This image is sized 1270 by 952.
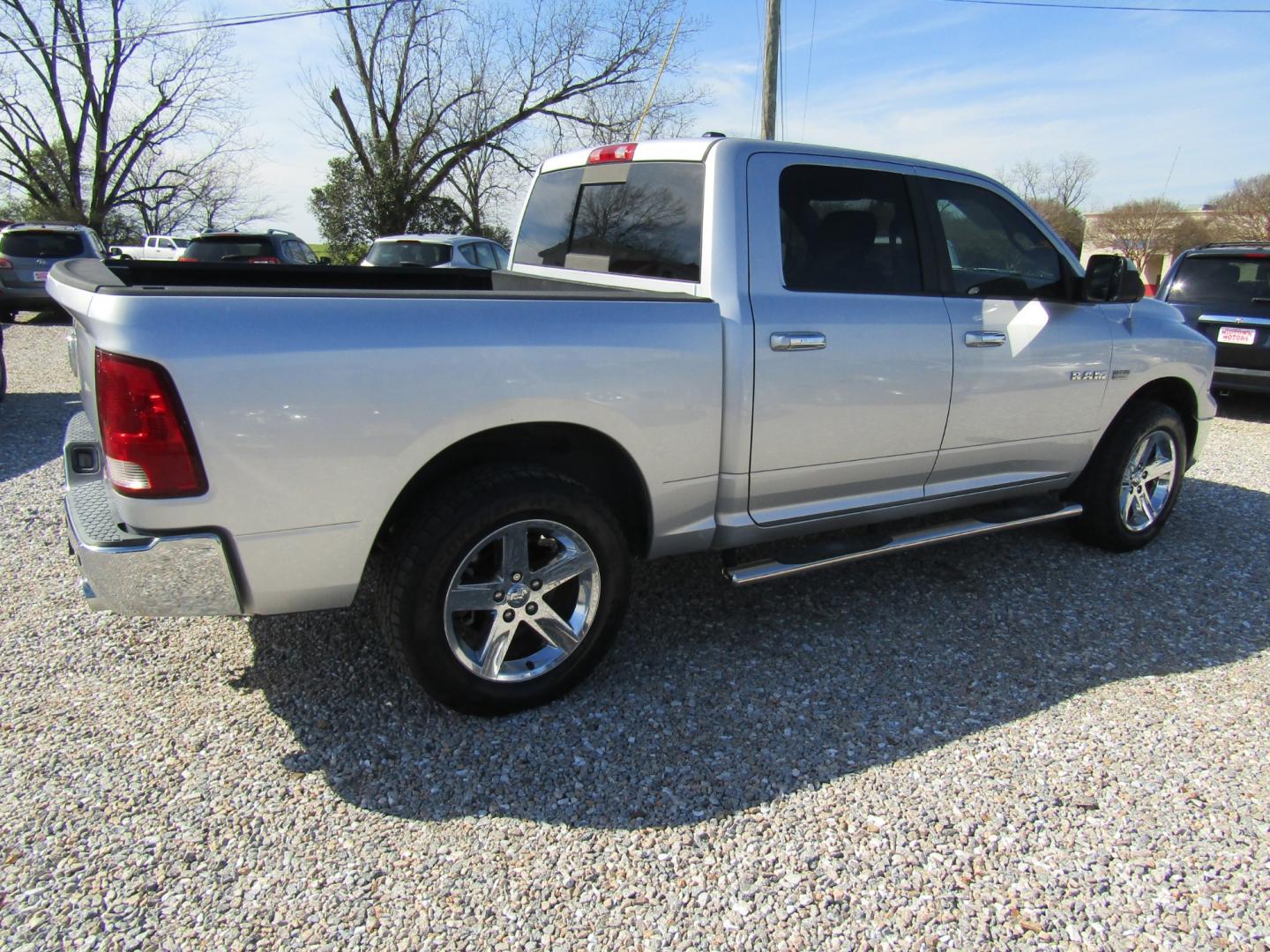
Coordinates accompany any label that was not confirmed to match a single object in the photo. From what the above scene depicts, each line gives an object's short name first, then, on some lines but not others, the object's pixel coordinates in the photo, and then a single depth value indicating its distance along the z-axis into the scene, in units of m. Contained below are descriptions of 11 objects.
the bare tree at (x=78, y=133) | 27.72
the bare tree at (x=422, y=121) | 27.89
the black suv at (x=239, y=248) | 12.70
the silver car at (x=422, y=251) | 12.52
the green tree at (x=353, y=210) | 27.95
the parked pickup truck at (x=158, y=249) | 23.67
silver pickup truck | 2.25
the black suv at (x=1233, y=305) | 7.83
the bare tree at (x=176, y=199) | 32.28
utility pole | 13.27
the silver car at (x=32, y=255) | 12.85
